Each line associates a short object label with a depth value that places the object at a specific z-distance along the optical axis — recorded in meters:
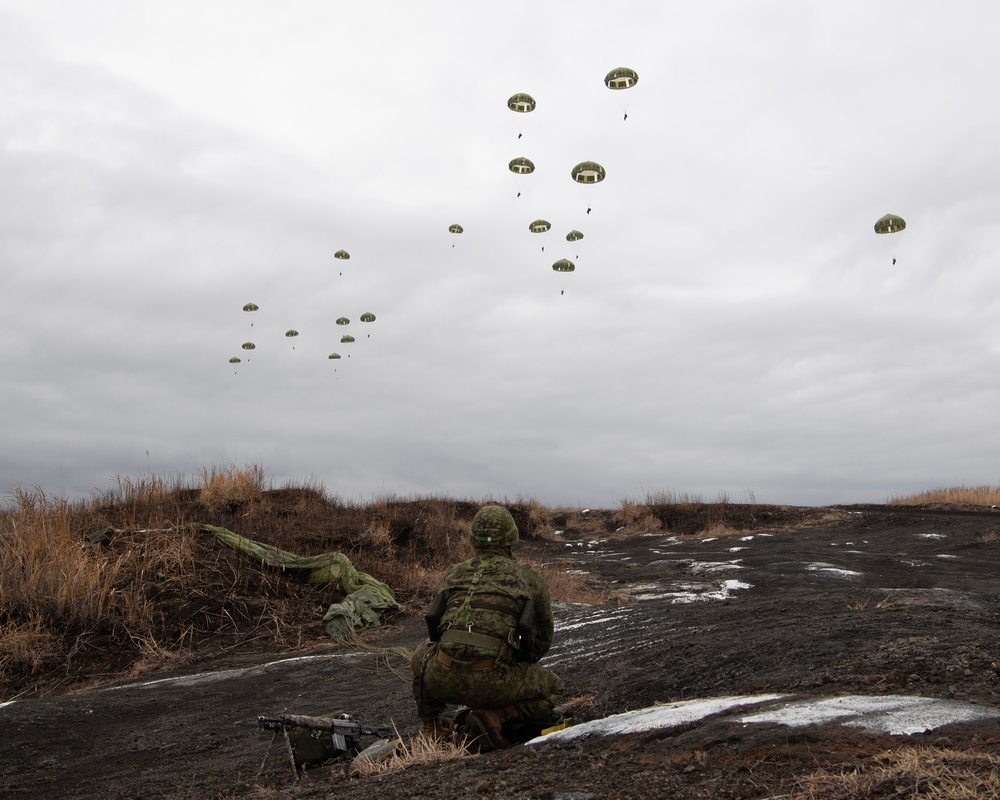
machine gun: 4.61
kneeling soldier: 4.38
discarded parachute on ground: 10.60
